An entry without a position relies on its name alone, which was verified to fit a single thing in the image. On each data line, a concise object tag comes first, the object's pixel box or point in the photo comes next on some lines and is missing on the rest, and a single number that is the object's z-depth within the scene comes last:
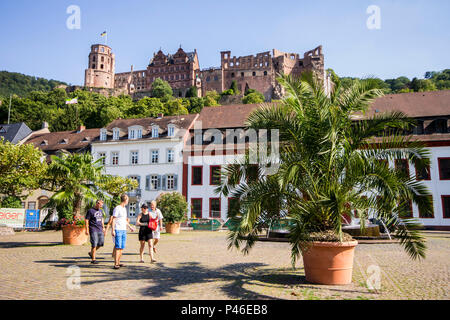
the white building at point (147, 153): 34.16
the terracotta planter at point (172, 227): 22.12
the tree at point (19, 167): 17.62
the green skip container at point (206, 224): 26.47
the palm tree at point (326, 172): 6.53
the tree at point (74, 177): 14.41
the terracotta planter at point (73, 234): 14.20
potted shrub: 22.03
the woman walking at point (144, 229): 9.88
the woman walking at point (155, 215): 10.19
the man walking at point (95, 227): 9.47
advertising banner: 24.62
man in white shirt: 8.66
